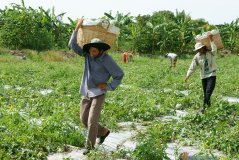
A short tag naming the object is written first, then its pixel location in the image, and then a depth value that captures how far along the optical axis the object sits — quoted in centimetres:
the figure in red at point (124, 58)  2349
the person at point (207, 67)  913
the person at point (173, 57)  2123
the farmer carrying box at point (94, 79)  582
